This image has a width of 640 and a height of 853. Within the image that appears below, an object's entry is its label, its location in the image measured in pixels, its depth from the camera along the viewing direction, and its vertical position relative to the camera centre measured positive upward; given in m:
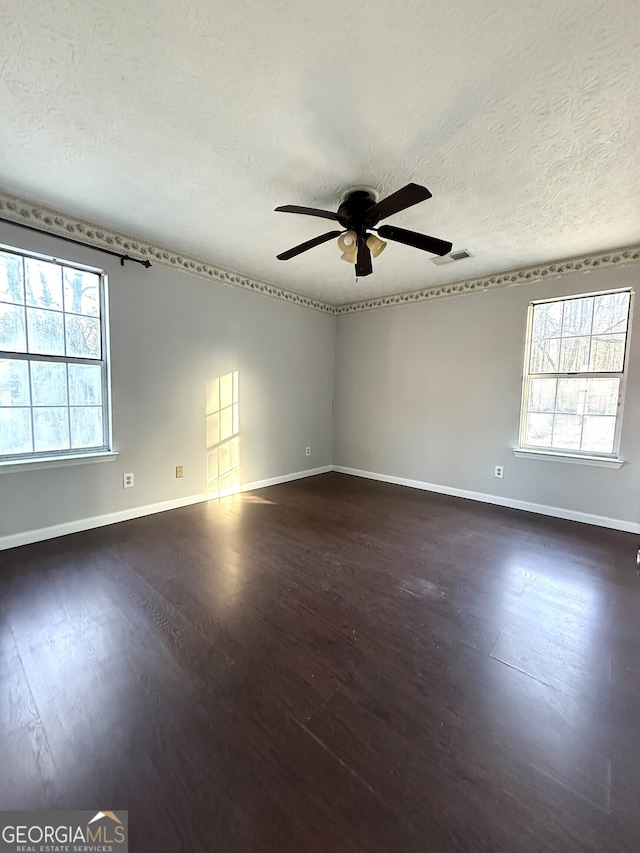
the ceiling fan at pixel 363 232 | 1.92 +1.03
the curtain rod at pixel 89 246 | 2.48 +1.16
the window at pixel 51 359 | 2.56 +0.22
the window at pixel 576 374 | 3.16 +0.27
